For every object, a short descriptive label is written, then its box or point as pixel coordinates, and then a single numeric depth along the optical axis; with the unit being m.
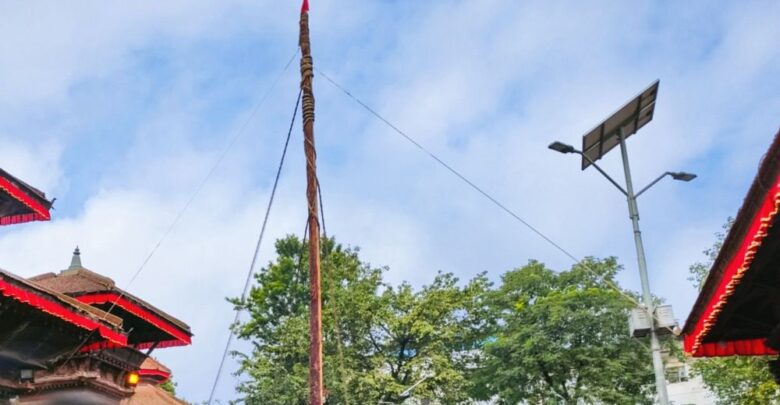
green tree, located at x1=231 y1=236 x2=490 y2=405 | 41.09
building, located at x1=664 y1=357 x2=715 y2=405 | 56.09
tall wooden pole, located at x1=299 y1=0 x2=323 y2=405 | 11.17
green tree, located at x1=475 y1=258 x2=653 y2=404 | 39.99
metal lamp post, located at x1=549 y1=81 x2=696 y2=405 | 14.87
